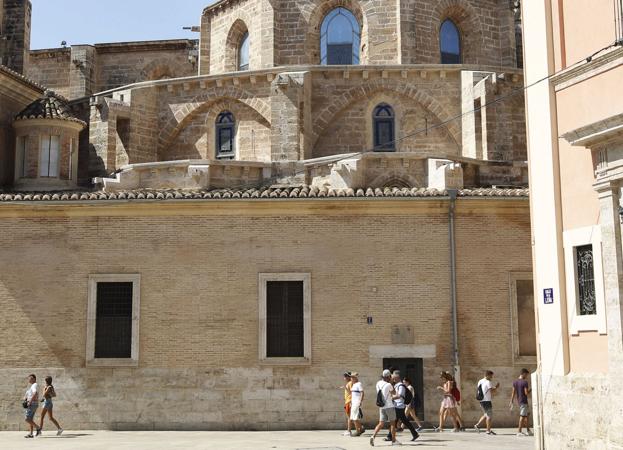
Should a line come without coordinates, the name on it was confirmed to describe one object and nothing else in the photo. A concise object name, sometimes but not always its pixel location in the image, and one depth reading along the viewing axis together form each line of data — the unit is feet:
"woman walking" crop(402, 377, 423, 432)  56.34
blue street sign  44.16
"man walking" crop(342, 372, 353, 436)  55.93
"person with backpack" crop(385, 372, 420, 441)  51.42
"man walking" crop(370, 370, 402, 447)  50.62
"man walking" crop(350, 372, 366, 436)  54.44
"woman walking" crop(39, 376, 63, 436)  56.90
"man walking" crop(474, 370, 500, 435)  56.18
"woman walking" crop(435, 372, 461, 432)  57.47
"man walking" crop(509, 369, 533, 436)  55.52
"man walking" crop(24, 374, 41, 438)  56.75
